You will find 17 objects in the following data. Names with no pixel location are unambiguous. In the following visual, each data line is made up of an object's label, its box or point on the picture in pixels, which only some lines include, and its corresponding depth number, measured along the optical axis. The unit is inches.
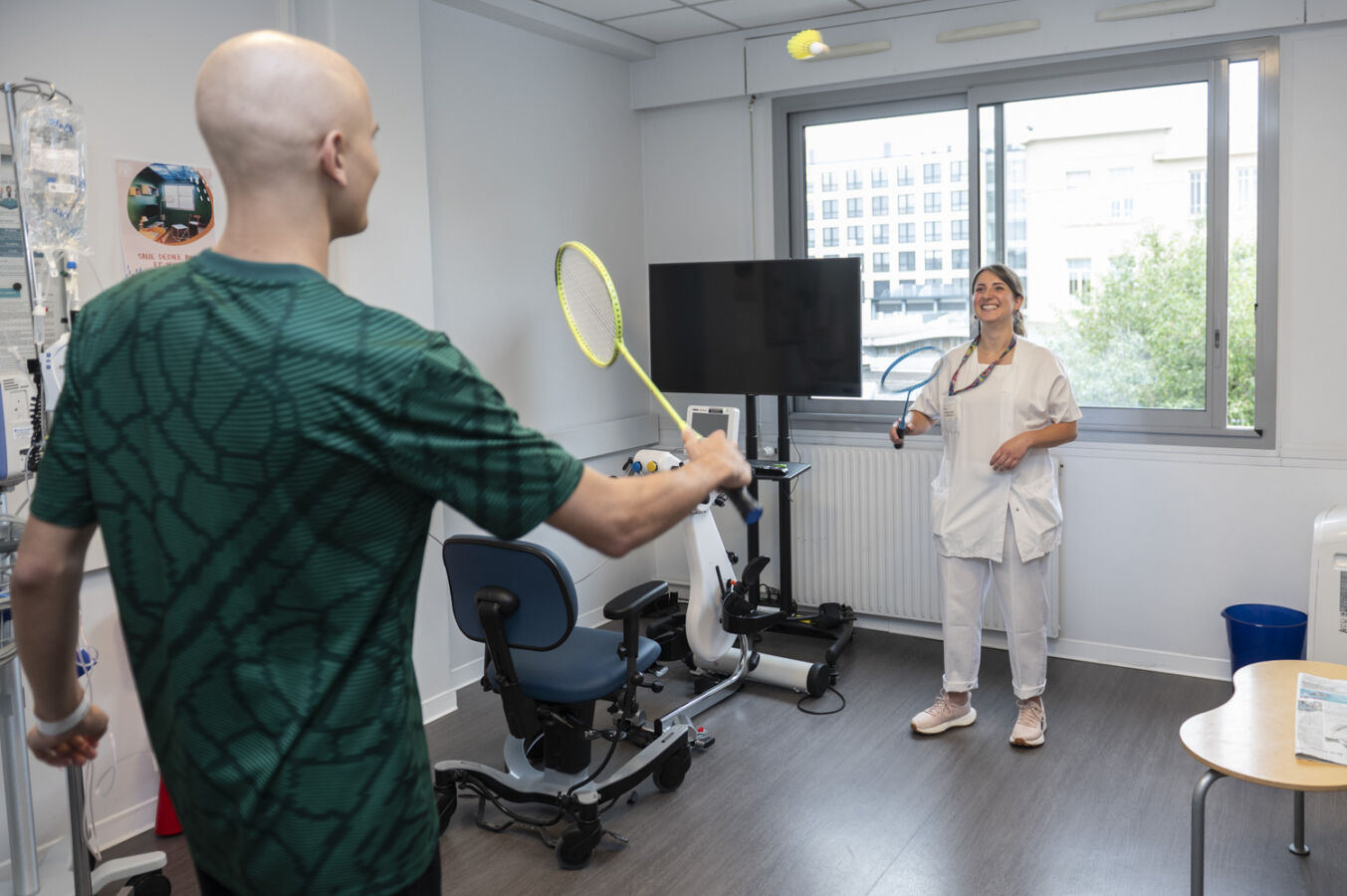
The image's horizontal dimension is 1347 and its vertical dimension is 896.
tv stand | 174.1
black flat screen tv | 165.3
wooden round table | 78.2
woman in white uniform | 134.6
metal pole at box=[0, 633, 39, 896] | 93.2
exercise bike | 144.9
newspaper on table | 82.2
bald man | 39.3
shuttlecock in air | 160.7
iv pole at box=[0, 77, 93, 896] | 90.0
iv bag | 95.1
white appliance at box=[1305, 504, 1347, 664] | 130.1
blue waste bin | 142.2
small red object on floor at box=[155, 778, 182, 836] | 116.3
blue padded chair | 106.1
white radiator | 177.3
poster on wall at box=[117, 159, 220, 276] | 114.2
